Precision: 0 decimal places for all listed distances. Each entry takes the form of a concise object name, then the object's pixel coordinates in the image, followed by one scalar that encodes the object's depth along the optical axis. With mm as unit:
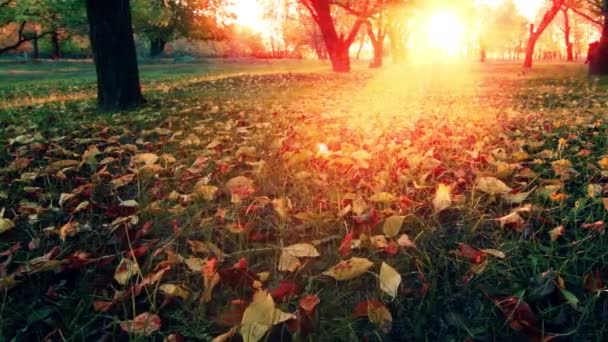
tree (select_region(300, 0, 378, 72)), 17625
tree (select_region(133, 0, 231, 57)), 31453
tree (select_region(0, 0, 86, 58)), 20750
